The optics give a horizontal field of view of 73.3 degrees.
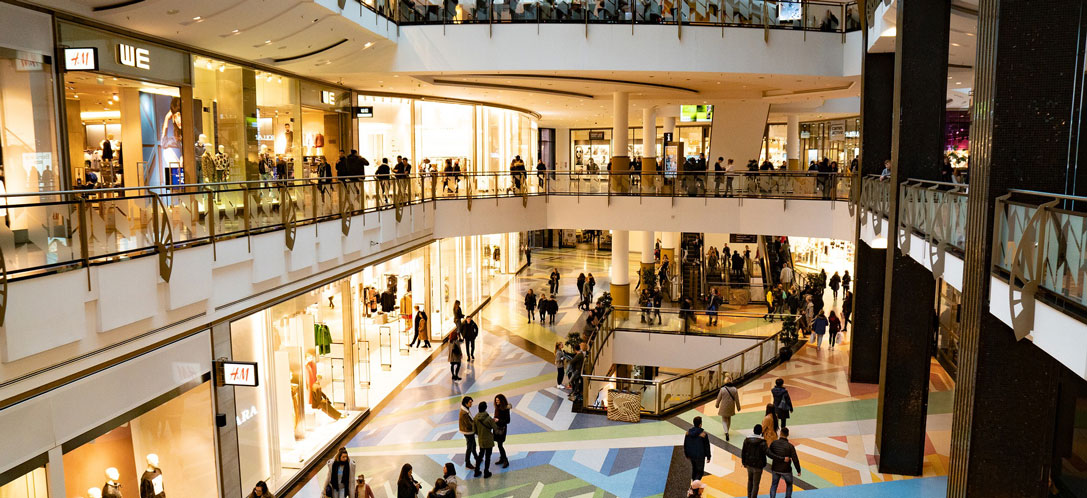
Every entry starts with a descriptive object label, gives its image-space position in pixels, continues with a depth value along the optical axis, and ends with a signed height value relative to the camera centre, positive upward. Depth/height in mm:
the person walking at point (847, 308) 19609 -3741
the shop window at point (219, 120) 13344 +966
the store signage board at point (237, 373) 8820 -2469
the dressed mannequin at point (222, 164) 13961 +122
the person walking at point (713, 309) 20830 -4012
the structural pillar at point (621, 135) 22312 +1049
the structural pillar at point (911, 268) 10031 -1418
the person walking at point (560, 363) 15862 -4208
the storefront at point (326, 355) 10508 -3443
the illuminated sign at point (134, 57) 11148 +1764
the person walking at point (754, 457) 9422 -3714
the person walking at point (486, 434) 11156 -4029
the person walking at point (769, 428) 10305 -3653
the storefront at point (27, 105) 8984 +837
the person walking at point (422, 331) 18342 -4175
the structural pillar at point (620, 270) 24734 -3407
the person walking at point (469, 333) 17734 -3954
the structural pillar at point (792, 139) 34938 +1430
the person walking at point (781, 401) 11914 -3764
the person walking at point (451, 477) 8984 -3805
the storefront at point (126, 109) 10234 +1036
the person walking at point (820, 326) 17797 -3810
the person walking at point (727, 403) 12156 -3875
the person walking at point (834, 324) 17828 -3776
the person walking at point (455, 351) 16125 -3992
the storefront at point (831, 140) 40312 +1632
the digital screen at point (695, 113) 33594 +2571
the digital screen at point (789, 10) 17953 +3880
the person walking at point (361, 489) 8953 -3897
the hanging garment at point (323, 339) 12806 -2985
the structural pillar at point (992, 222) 5746 -434
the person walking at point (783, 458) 9242 -3655
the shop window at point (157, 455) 7148 -3088
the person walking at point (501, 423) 11547 -4051
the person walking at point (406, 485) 9368 -4030
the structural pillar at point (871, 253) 14461 -1690
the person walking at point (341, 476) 9383 -3925
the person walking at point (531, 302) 23266 -4194
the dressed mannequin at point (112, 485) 7531 -3234
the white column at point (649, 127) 28656 +1677
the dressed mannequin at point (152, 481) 8188 -3480
